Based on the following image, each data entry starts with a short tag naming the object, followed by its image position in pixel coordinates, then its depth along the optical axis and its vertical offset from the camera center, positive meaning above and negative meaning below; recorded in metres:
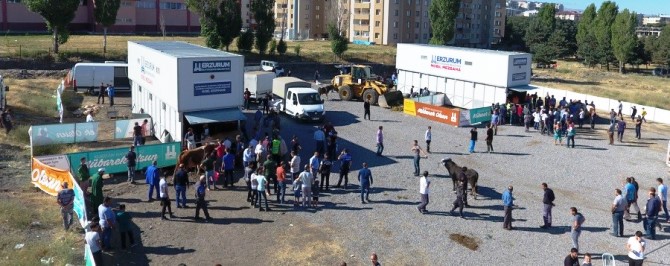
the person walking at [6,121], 26.20 -3.86
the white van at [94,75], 38.41 -2.55
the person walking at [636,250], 13.47 -4.34
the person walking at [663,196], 17.50 -4.09
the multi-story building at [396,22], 90.94 +3.58
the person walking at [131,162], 19.66 -4.10
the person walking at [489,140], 25.62 -3.90
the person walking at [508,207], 16.44 -4.32
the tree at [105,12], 52.22 +1.99
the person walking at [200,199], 16.31 -4.35
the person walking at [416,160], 21.81 -4.12
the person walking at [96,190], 15.91 -4.08
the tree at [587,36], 84.88 +2.28
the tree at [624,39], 78.50 +1.77
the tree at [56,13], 47.22 +1.62
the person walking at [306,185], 17.59 -4.17
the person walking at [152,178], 17.70 -4.15
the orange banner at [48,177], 17.31 -4.30
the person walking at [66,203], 15.11 -4.22
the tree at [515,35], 109.56 +2.53
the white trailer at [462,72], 34.44 -1.52
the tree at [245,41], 58.00 -0.15
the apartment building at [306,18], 103.31 +4.16
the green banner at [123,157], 19.34 -4.06
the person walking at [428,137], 25.26 -3.76
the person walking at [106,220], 14.05 -4.30
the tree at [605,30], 82.50 +3.14
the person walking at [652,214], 16.14 -4.27
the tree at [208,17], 53.50 +1.88
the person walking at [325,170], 19.36 -4.09
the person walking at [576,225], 14.69 -4.21
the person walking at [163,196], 16.28 -4.28
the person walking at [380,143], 24.28 -3.96
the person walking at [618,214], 16.05 -4.30
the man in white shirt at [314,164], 19.17 -3.85
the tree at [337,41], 59.94 +0.16
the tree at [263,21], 57.28 +1.85
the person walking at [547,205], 16.38 -4.20
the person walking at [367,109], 32.09 -3.45
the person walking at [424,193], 17.42 -4.24
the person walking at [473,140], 25.59 -3.91
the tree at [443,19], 63.39 +2.86
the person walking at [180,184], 17.20 -4.17
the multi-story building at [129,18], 67.25 +2.05
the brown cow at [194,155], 20.44 -3.95
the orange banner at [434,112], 31.73 -3.60
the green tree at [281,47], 60.12 -0.61
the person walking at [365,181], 18.23 -4.17
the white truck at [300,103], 30.72 -3.17
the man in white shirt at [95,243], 12.58 -4.31
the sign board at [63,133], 23.44 -3.98
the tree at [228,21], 54.06 +1.59
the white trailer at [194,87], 21.55 -1.79
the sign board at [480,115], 32.16 -3.58
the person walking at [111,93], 34.62 -3.30
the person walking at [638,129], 30.31 -3.77
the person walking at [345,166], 19.73 -4.03
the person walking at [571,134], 27.31 -3.72
